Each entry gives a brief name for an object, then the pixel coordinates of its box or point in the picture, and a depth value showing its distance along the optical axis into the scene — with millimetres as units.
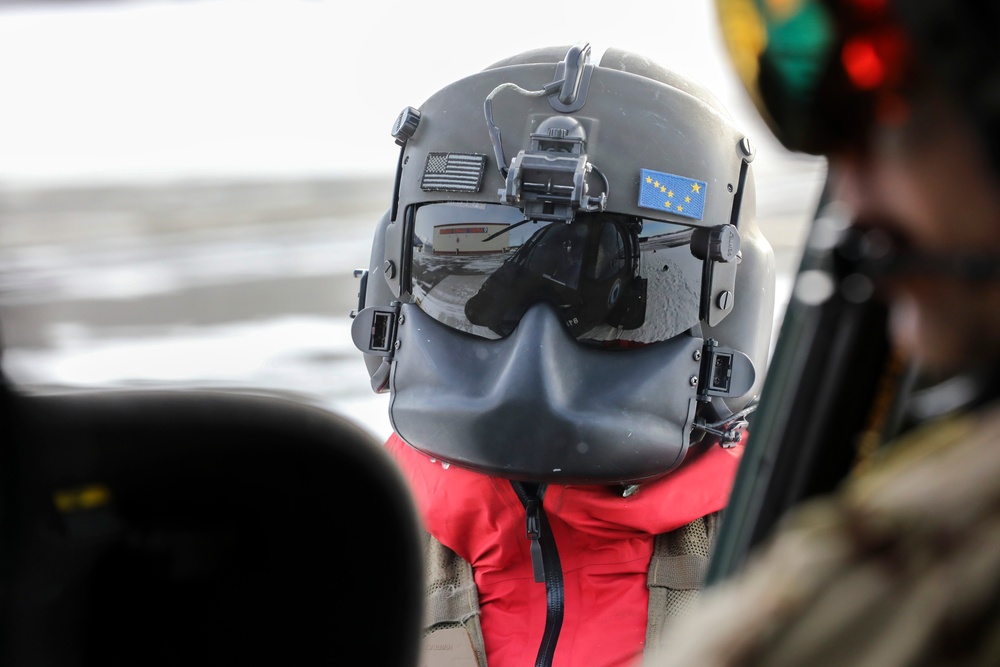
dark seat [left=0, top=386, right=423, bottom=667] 1343
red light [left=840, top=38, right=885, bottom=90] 1063
